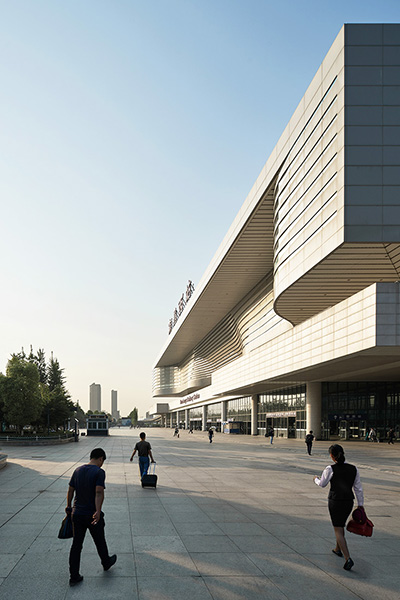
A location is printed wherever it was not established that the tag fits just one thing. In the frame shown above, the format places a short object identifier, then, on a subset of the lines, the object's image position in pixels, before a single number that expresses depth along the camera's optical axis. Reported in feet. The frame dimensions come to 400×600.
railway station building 89.56
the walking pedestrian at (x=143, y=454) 51.31
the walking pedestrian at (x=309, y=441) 101.81
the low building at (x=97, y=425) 221.05
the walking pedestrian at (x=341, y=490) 24.81
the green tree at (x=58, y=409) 172.11
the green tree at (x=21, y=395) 135.33
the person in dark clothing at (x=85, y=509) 21.98
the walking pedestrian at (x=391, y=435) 138.86
